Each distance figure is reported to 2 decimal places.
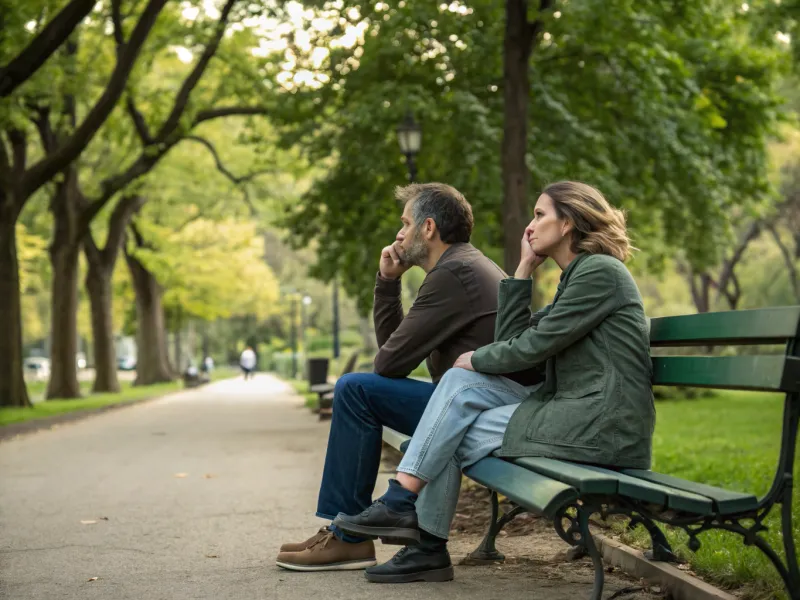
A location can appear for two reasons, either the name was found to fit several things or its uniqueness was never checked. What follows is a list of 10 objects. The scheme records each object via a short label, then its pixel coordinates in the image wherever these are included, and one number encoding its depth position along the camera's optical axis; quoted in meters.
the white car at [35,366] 85.20
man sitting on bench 5.22
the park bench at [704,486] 3.71
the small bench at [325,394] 16.94
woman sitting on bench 4.27
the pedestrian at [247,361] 62.12
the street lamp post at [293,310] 77.52
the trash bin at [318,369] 24.98
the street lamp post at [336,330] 44.83
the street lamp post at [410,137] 16.55
